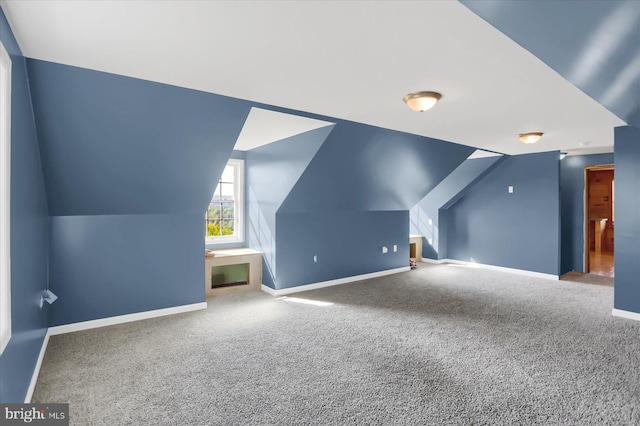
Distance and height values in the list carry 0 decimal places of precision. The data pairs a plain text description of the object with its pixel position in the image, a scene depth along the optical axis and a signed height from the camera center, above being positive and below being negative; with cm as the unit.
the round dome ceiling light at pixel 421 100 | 281 +95
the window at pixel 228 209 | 525 +8
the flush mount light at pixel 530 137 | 429 +98
